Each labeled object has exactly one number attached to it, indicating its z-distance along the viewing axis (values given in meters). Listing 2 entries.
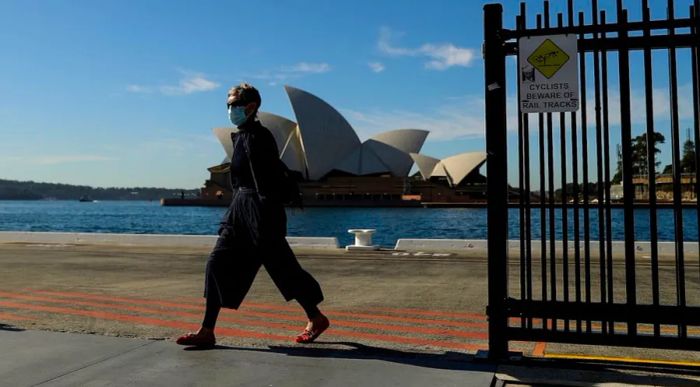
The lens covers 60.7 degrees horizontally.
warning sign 3.13
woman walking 3.51
